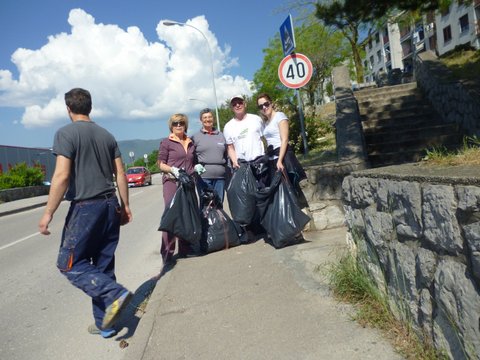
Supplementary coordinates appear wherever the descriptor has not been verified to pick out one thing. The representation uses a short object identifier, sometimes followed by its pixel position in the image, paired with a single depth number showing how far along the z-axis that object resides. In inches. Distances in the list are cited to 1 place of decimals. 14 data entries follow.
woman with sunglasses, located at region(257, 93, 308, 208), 216.5
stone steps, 309.6
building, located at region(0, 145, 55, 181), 1131.3
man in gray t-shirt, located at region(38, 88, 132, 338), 135.6
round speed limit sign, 280.8
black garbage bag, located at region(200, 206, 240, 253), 223.1
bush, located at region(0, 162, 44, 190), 935.0
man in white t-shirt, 222.1
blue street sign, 271.4
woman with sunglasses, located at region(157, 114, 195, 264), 216.7
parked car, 1149.2
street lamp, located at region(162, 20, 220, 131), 1066.6
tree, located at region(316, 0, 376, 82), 262.8
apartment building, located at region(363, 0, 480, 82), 1477.6
